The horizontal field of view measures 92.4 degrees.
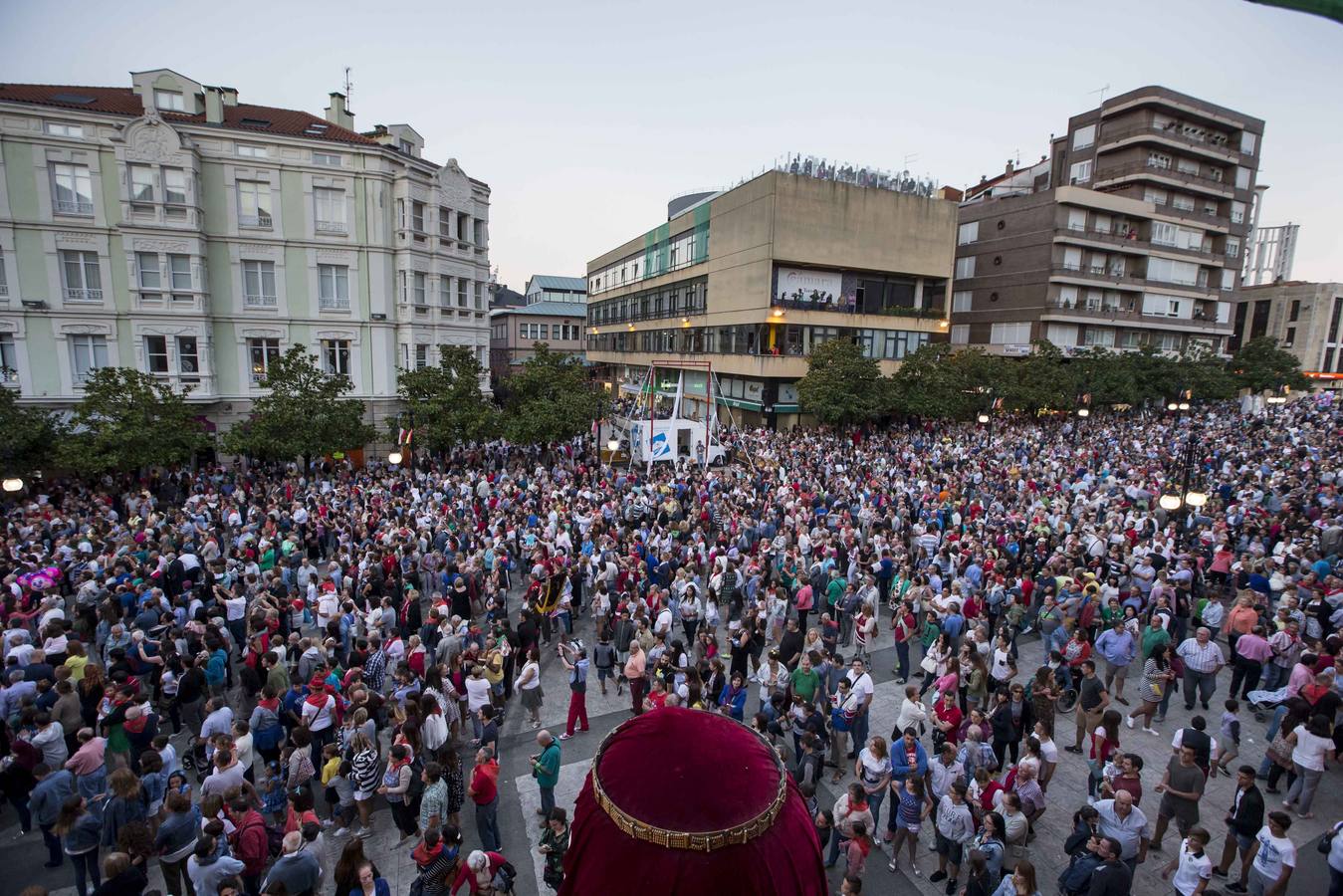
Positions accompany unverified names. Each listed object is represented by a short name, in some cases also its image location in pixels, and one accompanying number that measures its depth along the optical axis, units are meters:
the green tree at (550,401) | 26.88
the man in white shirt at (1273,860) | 6.36
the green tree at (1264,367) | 52.94
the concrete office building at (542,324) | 71.00
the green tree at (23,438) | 19.79
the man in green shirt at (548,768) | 7.97
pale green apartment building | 25.47
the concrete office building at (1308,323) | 71.35
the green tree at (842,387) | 34.09
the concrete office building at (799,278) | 41.22
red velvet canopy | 1.90
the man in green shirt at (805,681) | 9.55
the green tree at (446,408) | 26.00
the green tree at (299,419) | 23.36
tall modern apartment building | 50.12
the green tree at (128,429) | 20.31
